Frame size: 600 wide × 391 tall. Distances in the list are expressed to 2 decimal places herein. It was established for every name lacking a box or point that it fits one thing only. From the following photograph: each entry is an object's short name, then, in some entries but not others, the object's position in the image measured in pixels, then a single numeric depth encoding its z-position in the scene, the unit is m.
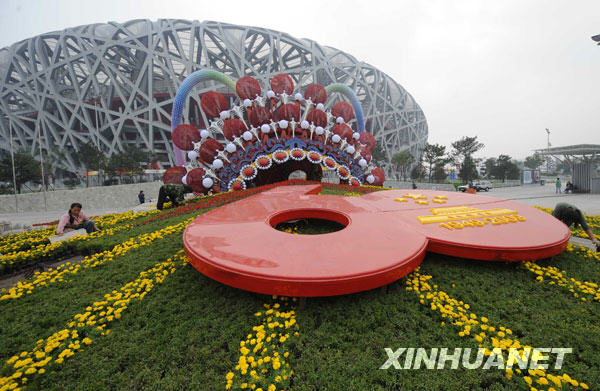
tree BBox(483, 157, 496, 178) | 44.38
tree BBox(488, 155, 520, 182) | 33.47
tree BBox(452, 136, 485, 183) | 26.55
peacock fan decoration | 9.23
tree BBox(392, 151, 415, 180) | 32.53
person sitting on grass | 5.07
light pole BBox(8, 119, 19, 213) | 13.72
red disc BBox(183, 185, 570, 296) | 2.35
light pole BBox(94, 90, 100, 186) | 29.28
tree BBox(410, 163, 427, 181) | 32.09
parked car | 23.02
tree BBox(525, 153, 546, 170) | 53.94
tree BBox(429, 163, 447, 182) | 30.06
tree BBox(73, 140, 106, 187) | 22.88
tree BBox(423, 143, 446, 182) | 25.86
